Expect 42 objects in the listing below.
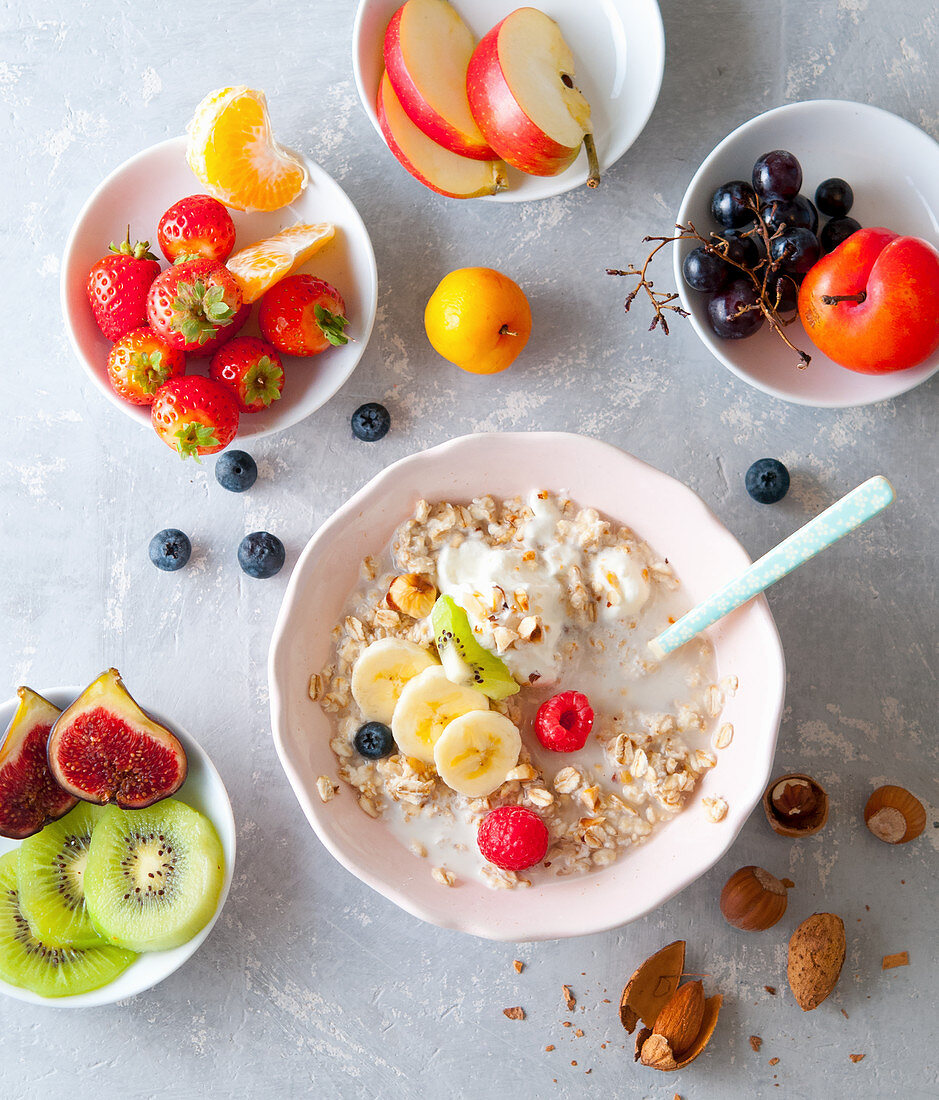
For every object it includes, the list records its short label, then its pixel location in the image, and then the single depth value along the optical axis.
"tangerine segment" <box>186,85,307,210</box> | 0.53
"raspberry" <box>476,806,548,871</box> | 0.50
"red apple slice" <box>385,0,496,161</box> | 0.53
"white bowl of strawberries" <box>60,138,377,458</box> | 0.52
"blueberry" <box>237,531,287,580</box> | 0.55
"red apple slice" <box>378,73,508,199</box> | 0.53
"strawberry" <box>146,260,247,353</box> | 0.52
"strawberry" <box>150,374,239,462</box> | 0.52
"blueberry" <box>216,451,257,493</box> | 0.55
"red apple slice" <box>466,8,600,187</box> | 0.52
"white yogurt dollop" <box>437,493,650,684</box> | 0.51
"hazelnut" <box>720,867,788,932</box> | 0.54
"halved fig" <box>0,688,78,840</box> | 0.51
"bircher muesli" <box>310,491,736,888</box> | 0.51
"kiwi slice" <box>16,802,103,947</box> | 0.52
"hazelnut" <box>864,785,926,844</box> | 0.54
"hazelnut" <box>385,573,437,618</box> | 0.52
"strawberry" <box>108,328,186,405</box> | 0.53
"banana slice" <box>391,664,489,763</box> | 0.51
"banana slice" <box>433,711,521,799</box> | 0.50
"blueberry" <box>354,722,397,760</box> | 0.52
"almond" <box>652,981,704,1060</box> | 0.54
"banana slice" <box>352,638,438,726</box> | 0.51
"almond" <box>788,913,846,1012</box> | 0.54
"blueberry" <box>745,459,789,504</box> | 0.55
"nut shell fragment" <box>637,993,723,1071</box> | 0.53
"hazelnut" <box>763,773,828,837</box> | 0.54
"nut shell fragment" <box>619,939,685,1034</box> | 0.54
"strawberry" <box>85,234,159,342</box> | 0.53
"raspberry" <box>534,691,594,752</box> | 0.50
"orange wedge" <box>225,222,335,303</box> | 0.52
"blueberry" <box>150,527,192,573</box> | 0.55
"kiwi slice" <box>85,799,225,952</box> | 0.52
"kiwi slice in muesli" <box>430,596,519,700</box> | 0.50
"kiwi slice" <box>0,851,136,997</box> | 0.52
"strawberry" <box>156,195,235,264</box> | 0.53
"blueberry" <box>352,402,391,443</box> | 0.55
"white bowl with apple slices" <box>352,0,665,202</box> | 0.54
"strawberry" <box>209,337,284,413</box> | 0.53
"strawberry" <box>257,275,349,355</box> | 0.53
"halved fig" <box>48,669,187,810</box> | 0.52
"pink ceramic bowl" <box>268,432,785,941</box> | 0.50
